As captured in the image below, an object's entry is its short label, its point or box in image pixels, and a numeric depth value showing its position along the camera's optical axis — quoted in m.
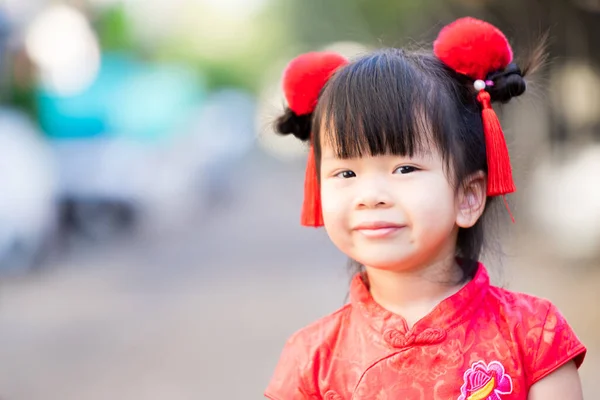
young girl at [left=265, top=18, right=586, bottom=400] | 1.85
